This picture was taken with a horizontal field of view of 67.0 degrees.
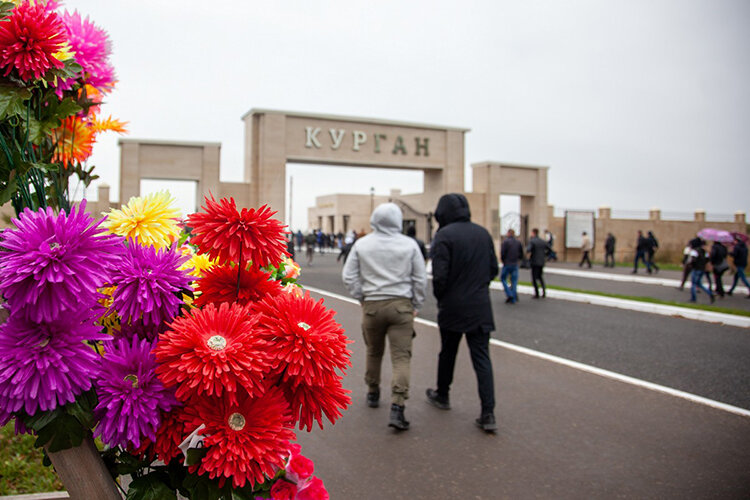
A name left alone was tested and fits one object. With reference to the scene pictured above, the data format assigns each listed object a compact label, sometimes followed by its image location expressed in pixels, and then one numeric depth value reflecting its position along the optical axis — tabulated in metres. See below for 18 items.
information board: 35.81
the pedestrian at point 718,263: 15.64
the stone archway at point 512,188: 35.06
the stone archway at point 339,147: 28.84
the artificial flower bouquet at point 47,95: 1.47
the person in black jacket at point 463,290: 5.09
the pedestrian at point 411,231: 14.42
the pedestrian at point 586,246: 28.11
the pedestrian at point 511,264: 14.21
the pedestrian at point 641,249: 24.80
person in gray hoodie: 5.21
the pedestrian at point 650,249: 24.89
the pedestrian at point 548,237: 30.21
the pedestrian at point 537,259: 14.78
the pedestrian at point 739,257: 16.59
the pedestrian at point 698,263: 14.96
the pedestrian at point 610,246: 28.82
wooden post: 1.35
